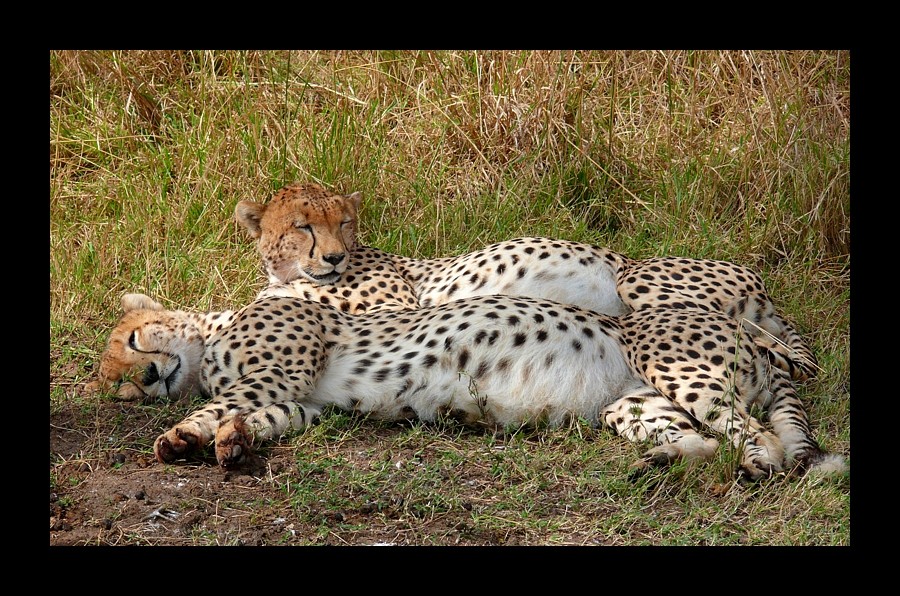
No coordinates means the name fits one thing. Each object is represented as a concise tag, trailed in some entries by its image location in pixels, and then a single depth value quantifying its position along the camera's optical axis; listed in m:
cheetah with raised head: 9.41
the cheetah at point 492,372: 7.56
